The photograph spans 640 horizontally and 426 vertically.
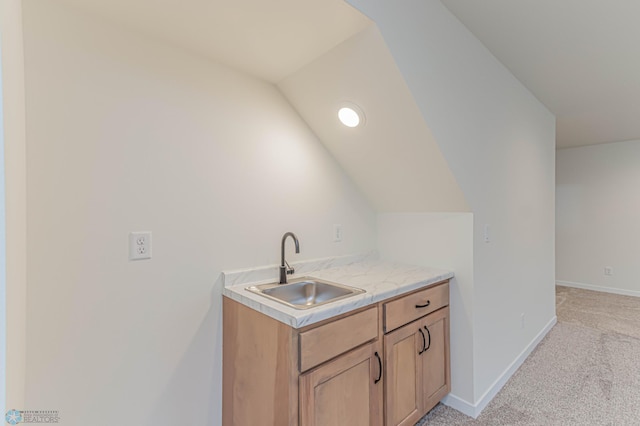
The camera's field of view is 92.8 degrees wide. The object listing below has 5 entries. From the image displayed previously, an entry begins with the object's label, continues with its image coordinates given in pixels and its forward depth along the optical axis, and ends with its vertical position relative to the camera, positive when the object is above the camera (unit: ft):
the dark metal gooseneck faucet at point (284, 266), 5.65 -0.96
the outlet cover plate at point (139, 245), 4.32 -0.41
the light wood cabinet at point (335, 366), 3.91 -2.25
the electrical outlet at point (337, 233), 7.04 -0.42
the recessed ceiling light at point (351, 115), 5.71 +1.92
